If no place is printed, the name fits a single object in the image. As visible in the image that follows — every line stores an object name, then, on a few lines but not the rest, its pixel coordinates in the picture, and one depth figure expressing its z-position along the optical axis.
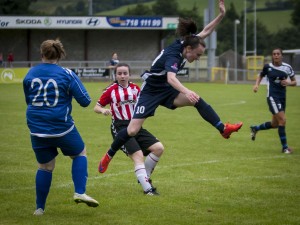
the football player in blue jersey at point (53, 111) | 10.27
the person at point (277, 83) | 20.29
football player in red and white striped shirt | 13.10
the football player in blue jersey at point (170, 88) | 12.42
